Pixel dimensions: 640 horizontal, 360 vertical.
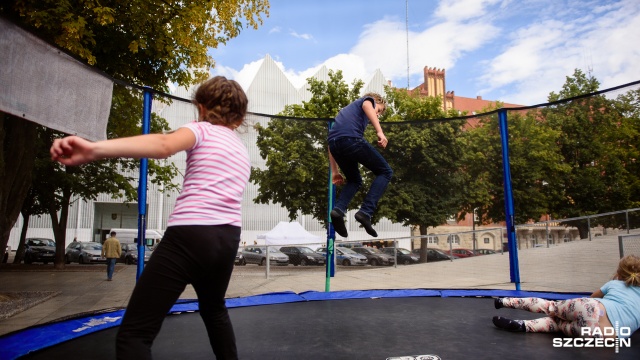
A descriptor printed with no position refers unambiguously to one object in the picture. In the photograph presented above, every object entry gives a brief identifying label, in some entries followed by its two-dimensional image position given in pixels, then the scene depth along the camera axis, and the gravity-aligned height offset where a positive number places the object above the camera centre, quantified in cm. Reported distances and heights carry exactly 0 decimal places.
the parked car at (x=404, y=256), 602 -44
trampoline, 185 -57
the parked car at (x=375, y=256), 653 -48
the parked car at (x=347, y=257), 600 -47
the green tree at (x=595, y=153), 395 +75
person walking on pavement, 878 -52
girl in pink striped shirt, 105 +3
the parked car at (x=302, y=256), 520 -37
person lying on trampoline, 195 -41
